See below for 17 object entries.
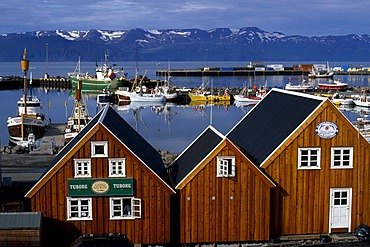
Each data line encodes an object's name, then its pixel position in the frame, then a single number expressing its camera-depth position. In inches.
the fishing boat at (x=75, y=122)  1819.0
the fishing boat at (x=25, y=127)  2176.1
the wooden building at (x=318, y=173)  788.6
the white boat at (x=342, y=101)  3843.5
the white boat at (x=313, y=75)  7785.4
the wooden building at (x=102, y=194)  735.1
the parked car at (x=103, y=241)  637.3
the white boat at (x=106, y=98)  4342.3
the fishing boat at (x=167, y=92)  4429.1
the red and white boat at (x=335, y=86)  5010.1
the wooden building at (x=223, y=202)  748.0
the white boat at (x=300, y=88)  4681.1
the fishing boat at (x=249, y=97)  4121.6
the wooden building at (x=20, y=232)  692.7
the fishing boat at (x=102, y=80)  5457.7
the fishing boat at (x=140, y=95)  4338.1
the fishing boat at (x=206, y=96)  4454.5
